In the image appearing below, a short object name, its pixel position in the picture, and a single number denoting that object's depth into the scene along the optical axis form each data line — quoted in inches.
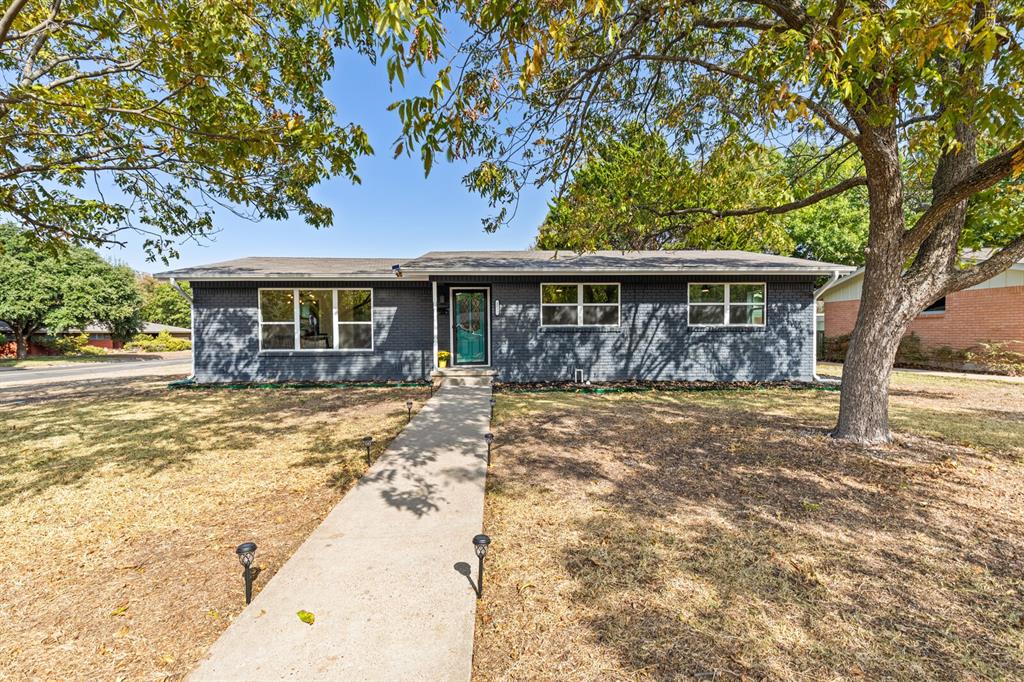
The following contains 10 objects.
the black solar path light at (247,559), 96.7
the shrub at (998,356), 443.5
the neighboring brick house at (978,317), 494.3
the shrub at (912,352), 581.3
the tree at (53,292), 985.5
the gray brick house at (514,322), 438.6
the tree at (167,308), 1791.3
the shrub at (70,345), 1149.7
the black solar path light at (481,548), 100.4
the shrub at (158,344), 1347.2
